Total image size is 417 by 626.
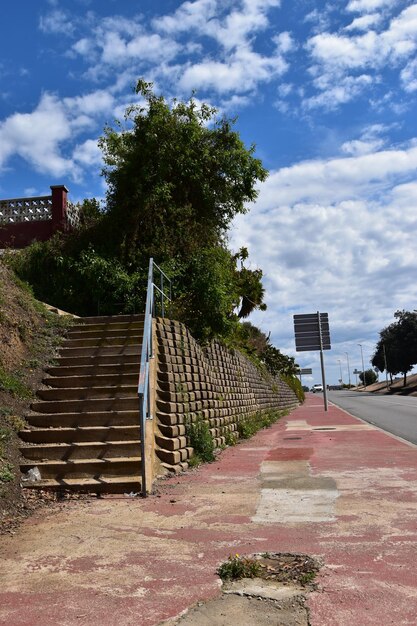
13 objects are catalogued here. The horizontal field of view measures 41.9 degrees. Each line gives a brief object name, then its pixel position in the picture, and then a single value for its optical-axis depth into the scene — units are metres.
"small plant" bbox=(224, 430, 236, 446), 11.82
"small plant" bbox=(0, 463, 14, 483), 5.99
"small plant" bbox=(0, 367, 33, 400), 7.88
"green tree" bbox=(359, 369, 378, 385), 123.62
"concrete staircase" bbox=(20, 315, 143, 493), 6.66
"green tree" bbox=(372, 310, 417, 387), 65.19
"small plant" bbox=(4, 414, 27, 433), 7.24
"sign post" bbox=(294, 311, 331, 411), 26.02
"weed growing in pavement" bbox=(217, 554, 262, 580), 3.80
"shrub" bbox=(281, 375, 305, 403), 39.41
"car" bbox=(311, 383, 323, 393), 114.62
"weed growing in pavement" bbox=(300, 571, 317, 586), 3.65
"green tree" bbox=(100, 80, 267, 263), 14.62
